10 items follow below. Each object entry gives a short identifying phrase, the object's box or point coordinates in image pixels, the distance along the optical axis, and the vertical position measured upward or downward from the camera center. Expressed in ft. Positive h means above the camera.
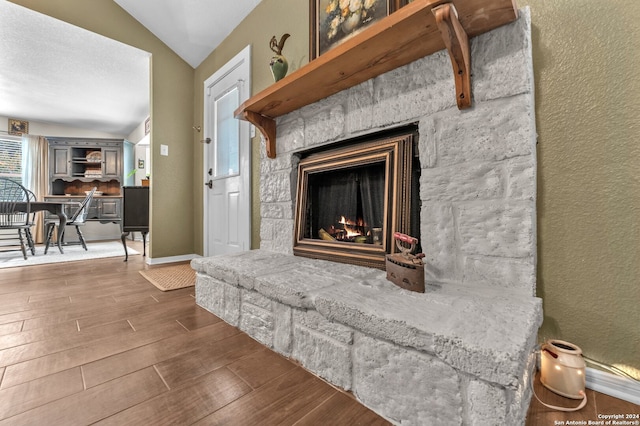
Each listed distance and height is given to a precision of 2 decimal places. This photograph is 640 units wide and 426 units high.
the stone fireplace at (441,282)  2.13 -0.94
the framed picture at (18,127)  15.92 +5.39
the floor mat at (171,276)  6.89 -1.85
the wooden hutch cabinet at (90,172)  17.10 +2.85
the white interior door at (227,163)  8.04 +1.72
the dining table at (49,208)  10.55 +0.27
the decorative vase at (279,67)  5.67 +3.17
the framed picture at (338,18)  4.35 +3.54
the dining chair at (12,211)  10.28 +0.13
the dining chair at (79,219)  12.84 -0.25
